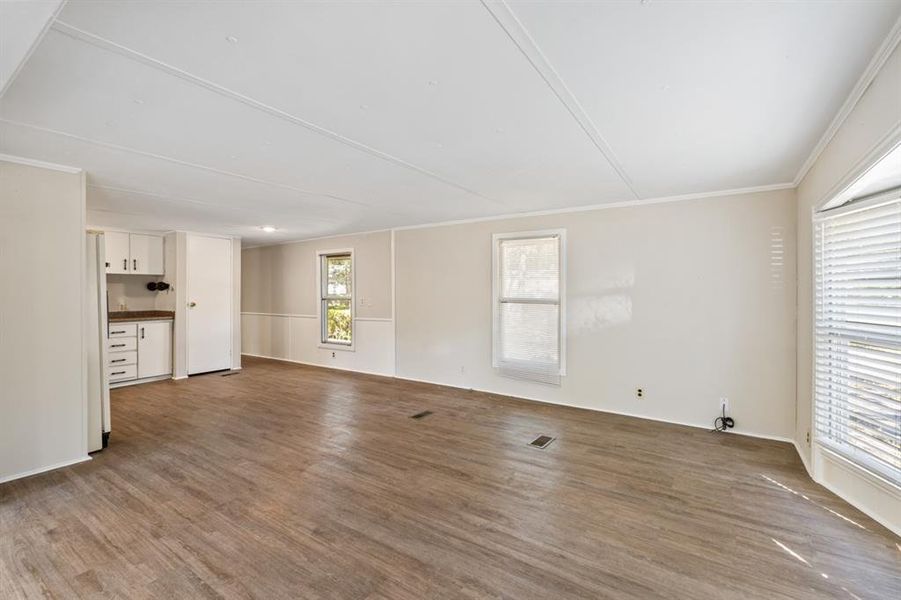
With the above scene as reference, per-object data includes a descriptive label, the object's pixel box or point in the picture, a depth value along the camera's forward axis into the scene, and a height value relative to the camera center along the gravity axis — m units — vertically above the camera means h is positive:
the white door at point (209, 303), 6.35 -0.10
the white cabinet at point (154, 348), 5.93 -0.79
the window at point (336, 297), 7.03 +0.00
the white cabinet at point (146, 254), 6.21 +0.70
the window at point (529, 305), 4.83 -0.11
